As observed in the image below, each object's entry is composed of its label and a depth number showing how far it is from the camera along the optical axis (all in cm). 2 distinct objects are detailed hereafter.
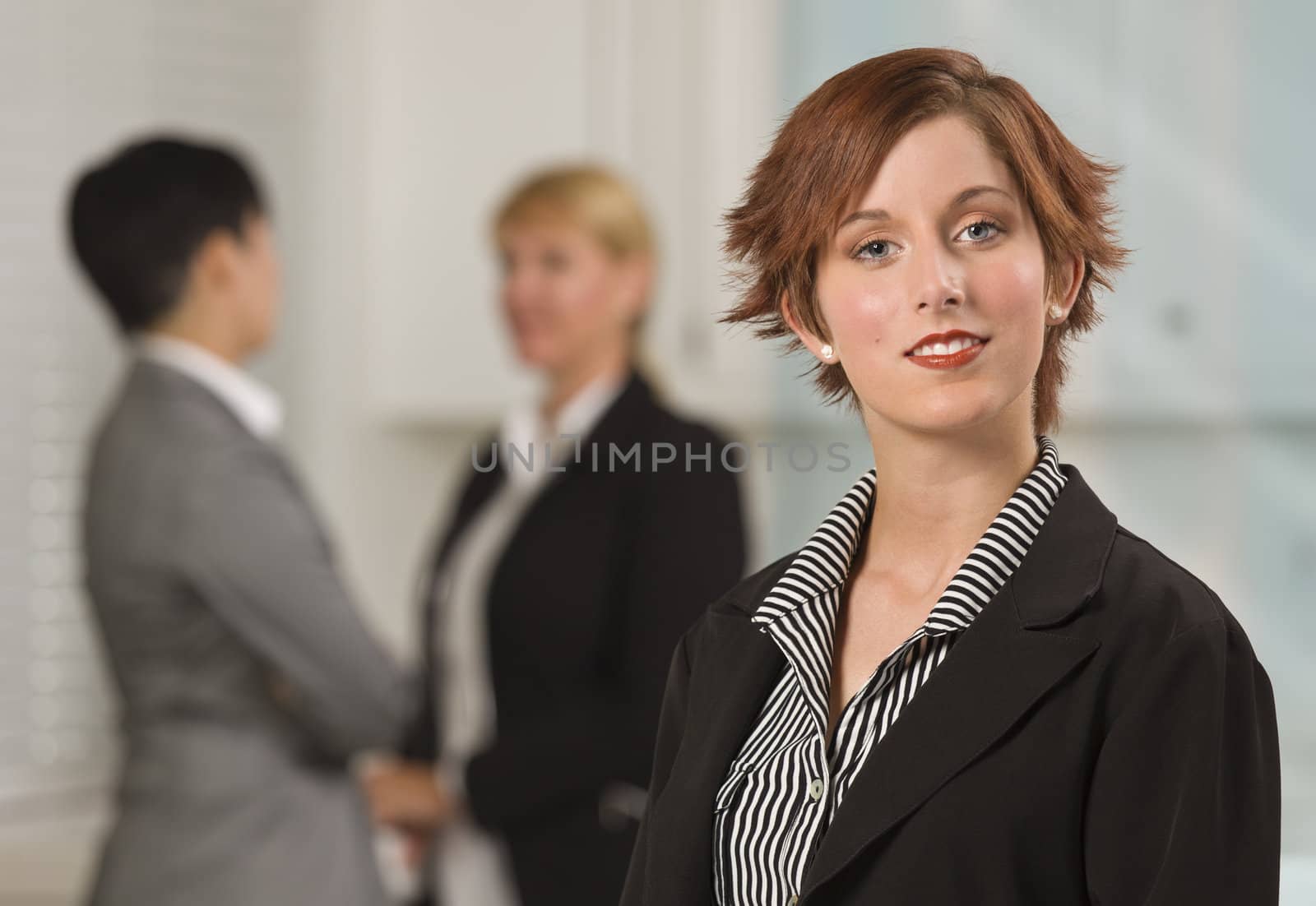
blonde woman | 610
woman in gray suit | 588
